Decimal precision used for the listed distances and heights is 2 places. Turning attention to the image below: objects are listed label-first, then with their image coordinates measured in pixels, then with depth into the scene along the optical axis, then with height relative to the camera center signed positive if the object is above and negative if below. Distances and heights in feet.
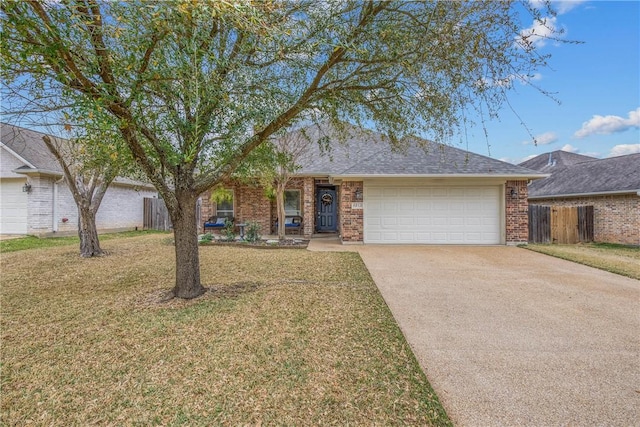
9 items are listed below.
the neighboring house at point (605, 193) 39.42 +2.65
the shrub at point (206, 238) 37.69 -2.81
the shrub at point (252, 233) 38.18 -2.21
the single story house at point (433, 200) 36.11 +1.55
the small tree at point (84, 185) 26.73 +2.92
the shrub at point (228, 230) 39.50 -2.00
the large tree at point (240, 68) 9.87 +5.78
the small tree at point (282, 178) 35.16 +4.22
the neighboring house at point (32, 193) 40.68 +3.10
